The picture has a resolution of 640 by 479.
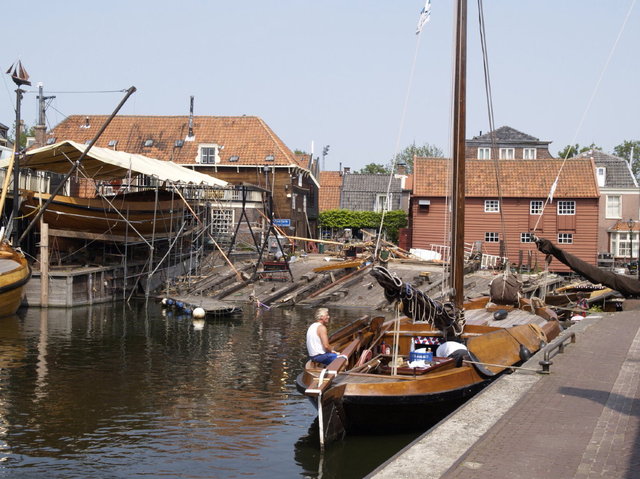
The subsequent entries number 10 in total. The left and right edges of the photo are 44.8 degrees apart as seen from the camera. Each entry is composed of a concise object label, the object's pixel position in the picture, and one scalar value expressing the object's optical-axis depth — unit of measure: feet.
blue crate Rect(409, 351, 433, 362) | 49.73
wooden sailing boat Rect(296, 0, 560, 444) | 42.68
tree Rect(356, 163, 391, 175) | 415.07
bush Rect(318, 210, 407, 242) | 219.41
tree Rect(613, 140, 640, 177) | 346.13
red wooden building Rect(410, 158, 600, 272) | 170.91
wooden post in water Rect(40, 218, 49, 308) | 106.83
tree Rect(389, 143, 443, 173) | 405.39
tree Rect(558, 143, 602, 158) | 314.47
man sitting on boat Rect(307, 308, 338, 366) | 48.60
